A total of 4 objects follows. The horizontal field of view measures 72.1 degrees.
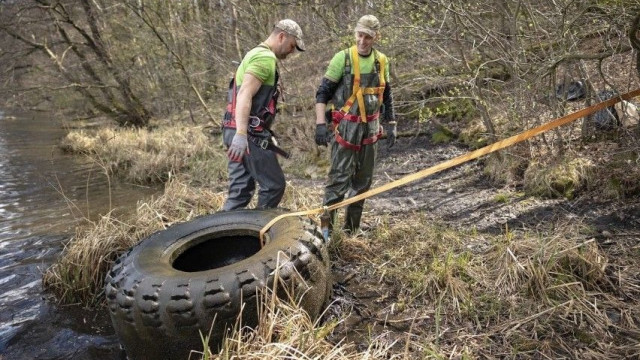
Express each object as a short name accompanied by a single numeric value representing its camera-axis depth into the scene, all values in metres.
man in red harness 3.45
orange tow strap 3.25
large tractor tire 2.44
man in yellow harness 3.87
